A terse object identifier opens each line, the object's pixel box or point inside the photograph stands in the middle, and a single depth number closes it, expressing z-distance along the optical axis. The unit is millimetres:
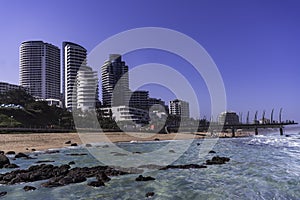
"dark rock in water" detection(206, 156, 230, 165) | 27138
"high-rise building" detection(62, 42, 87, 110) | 157125
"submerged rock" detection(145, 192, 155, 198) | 14656
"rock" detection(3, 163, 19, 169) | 24062
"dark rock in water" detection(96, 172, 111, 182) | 18380
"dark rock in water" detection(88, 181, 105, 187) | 16869
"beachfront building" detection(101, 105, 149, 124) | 131500
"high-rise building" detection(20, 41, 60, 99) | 176750
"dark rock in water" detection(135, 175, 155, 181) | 18539
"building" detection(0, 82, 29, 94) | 143750
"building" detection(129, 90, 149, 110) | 183250
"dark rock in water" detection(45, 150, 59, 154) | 39156
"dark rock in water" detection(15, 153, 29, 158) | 31550
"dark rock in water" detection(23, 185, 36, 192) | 16011
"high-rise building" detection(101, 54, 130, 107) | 168800
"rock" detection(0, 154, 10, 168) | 24702
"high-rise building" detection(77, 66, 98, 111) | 147000
